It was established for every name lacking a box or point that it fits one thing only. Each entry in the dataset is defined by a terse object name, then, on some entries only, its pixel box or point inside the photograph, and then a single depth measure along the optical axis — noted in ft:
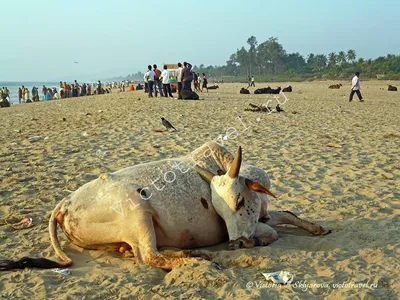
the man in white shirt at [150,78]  84.57
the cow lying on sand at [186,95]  78.38
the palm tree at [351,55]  337.45
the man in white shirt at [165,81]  80.24
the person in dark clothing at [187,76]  75.32
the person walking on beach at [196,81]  107.51
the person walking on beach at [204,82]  115.42
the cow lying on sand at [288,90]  125.12
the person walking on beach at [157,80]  86.50
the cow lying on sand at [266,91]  107.34
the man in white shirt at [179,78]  79.00
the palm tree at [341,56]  340.80
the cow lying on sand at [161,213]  12.79
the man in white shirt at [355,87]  79.20
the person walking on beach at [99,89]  158.44
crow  41.56
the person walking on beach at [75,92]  146.59
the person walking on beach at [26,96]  130.62
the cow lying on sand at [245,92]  106.11
